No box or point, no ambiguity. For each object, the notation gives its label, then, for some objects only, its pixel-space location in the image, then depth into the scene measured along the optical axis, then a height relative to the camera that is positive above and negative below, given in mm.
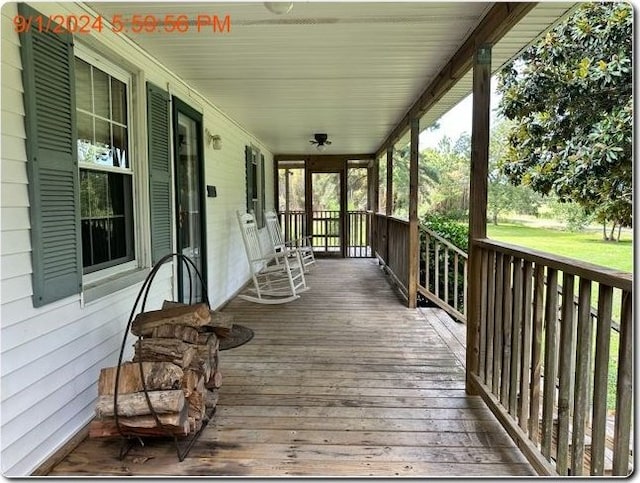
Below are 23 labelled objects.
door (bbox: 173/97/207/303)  3756 +112
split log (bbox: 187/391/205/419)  2193 -1014
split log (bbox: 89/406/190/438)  1971 -1007
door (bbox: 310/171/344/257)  9875 -263
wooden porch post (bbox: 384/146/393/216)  7316 +354
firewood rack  1931 -1079
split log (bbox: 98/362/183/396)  2010 -801
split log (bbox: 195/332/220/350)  2471 -770
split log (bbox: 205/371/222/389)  2473 -1010
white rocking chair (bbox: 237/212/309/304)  5211 -962
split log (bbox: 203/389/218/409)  2418 -1085
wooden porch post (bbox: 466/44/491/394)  2592 +102
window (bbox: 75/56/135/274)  2443 +240
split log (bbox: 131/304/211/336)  2279 -601
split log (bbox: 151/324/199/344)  2270 -662
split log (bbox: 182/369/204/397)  2117 -880
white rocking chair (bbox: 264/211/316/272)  7137 -513
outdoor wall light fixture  4686 +707
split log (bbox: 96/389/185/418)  1960 -894
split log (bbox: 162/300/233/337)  2600 -708
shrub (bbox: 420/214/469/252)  6008 -385
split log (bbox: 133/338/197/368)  2165 -730
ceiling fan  6828 +1041
